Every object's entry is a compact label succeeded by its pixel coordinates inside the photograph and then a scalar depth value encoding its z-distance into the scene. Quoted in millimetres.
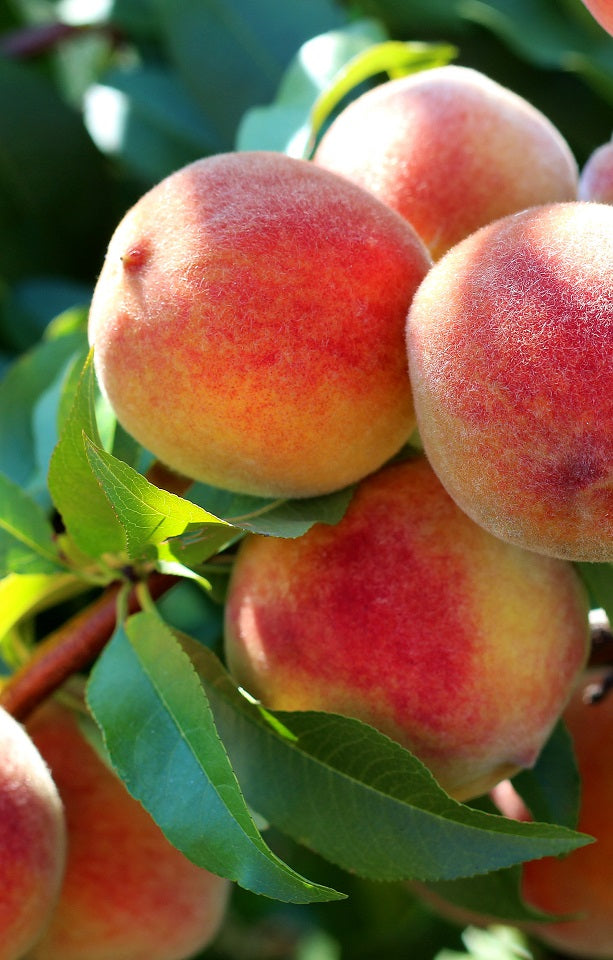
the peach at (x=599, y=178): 502
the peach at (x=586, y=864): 566
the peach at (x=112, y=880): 537
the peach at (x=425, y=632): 475
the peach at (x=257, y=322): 462
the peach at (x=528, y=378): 432
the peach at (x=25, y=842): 484
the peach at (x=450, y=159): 505
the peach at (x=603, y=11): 459
